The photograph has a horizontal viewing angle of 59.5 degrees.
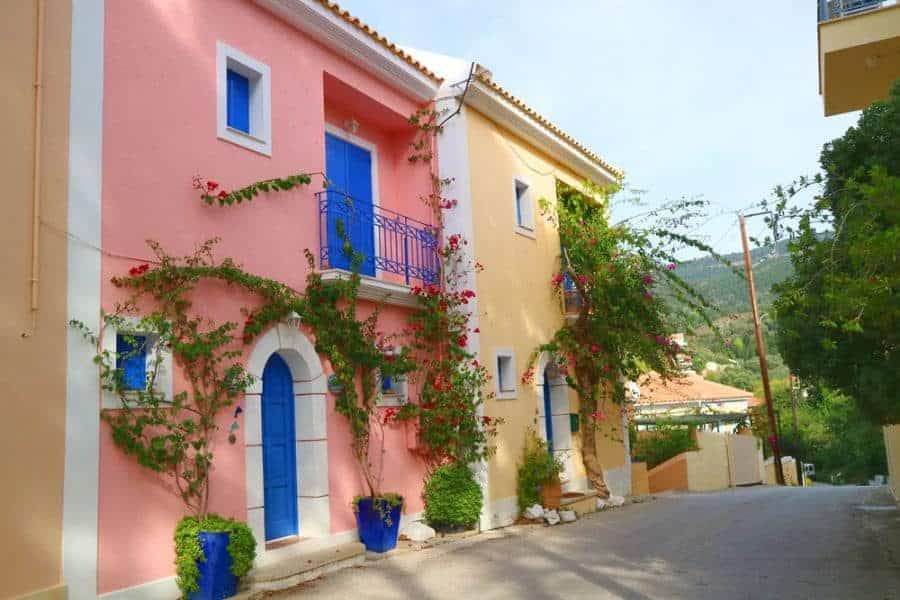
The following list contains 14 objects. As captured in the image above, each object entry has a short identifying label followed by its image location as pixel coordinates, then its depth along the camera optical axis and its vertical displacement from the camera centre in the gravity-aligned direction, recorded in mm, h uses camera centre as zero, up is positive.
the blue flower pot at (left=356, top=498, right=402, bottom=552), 9219 -1260
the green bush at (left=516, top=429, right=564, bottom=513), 12133 -963
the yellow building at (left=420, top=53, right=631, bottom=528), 11820 +2757
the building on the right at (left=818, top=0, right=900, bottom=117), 11312 +5030
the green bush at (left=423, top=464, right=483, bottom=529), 10594 -1118
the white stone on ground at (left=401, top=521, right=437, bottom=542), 10109 -1479
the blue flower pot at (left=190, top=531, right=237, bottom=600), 6867 -1236
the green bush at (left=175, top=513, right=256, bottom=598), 6855 -1060
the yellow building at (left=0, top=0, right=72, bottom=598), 5863 +1082
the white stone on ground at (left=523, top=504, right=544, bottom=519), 11914 -1516
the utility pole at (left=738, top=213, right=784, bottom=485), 26428 +1233
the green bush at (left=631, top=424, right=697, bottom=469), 23922 -1287
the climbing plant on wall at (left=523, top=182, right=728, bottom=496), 14336 +1848
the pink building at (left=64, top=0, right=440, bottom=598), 6645 +2256
